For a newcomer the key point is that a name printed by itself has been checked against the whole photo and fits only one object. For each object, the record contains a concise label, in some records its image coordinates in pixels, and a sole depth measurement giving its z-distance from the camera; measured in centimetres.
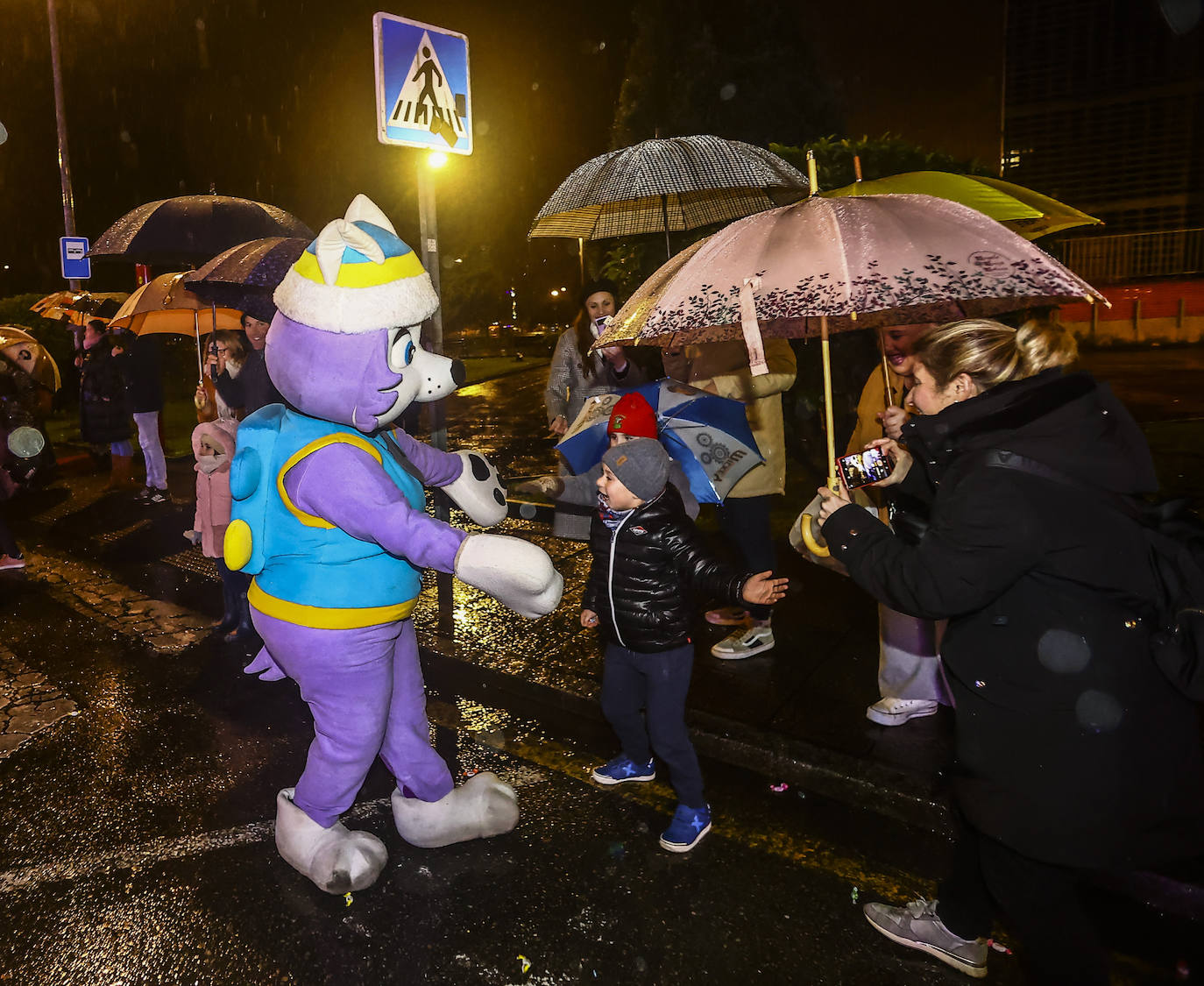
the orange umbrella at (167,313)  688
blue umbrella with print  402
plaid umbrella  481
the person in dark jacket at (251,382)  498
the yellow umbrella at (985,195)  432
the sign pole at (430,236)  521
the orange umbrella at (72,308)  1109
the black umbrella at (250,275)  495
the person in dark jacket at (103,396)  1079
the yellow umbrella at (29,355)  957
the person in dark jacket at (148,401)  1025
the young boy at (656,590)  340
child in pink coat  555
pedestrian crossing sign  491
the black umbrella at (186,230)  611
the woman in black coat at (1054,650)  222
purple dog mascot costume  303
